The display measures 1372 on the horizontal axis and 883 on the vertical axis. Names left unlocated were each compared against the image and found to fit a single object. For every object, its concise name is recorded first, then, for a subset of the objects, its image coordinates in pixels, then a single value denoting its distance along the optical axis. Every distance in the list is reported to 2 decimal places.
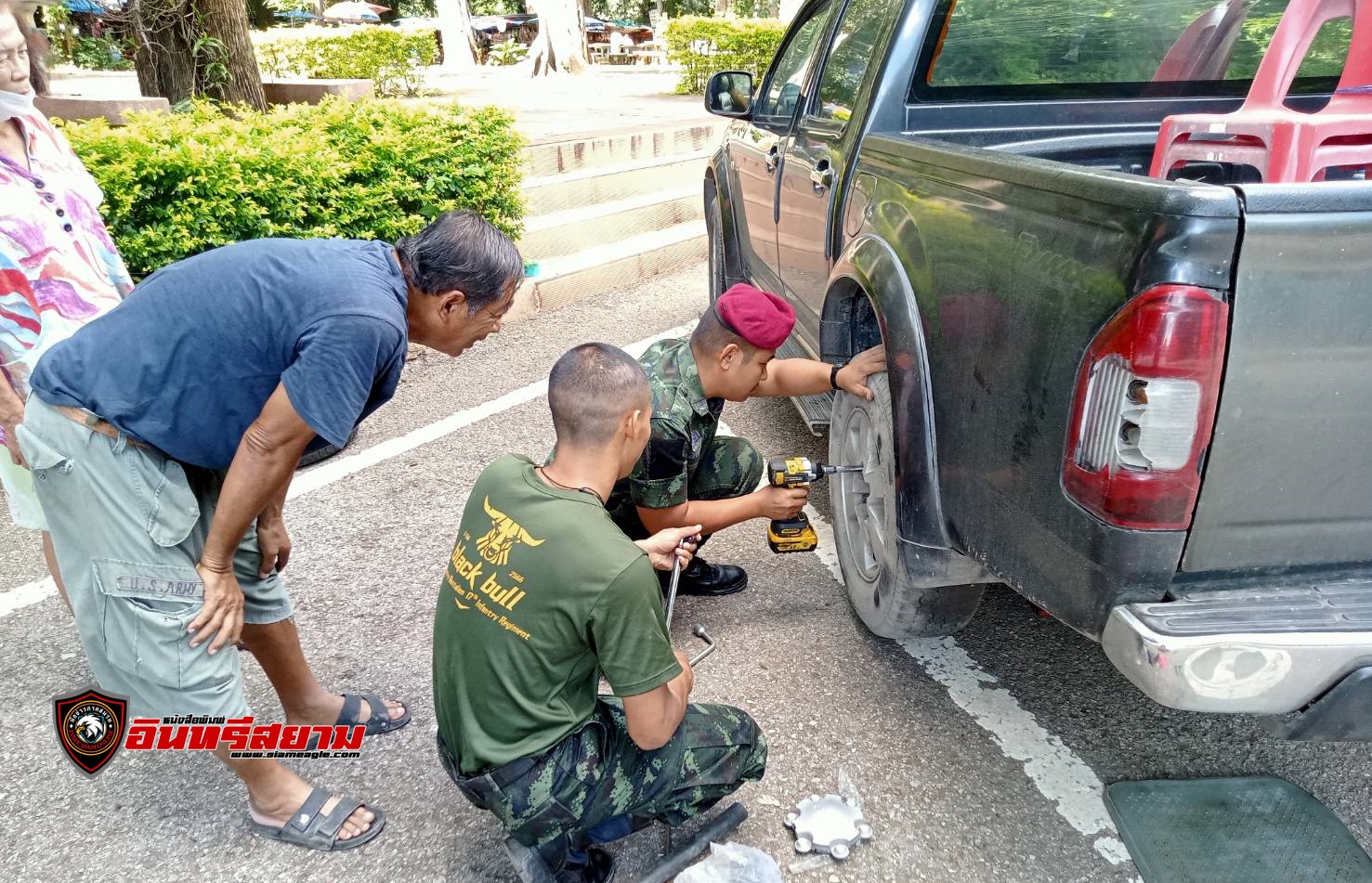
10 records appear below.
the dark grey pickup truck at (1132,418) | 1.52
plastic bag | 1.99
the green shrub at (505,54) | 24.59
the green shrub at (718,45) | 15.83
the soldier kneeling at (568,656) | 1.71
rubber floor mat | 2.01
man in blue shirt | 1.80
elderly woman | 2.28
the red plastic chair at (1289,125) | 2.24
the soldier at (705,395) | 2.54
